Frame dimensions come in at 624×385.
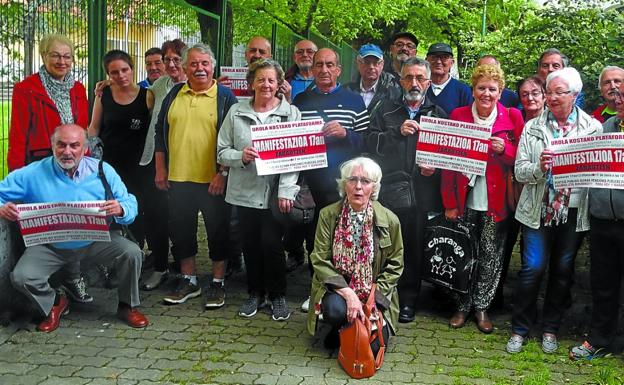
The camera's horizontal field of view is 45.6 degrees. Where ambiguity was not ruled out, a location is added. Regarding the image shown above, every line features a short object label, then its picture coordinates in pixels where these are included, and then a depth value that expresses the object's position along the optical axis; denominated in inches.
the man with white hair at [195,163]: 246.2
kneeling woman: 210.2
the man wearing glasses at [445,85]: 263.4
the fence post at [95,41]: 280.2
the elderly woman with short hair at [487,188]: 226.7
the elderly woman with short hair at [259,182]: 235.1
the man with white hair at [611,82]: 215.8
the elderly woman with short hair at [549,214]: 211.9
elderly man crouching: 222.4
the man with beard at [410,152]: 235.6
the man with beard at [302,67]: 333.7
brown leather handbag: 199.0
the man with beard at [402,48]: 318.7
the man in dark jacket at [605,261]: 204.4
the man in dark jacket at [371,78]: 260.4
